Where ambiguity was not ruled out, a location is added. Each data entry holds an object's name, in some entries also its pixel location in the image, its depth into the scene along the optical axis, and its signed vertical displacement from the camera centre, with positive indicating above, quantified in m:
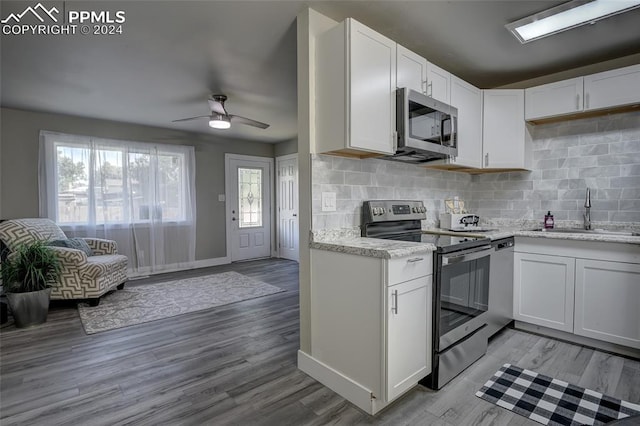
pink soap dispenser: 3.04 -0.19
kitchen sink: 2.54 -0.26
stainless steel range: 1.95 -0.56
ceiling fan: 3.47 +1.01
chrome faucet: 2.87 -0.08
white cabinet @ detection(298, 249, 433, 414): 1.69 -0.70
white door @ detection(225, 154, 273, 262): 6.12 -0.04
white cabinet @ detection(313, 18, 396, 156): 1.87 +0.70
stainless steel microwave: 2.07 +0.53
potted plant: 2.96 -0.74
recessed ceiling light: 1.98 +1.24
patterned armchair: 3.45 -0.69
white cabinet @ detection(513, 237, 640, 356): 2.29 -0.70
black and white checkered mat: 1.69 -1.15
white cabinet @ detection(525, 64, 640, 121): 2.52 +0.92
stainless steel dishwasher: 2.51 -0.70
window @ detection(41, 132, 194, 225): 4.39 +0.36
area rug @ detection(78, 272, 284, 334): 3.19 -1.14
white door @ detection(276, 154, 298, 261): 6.23 -0.05
